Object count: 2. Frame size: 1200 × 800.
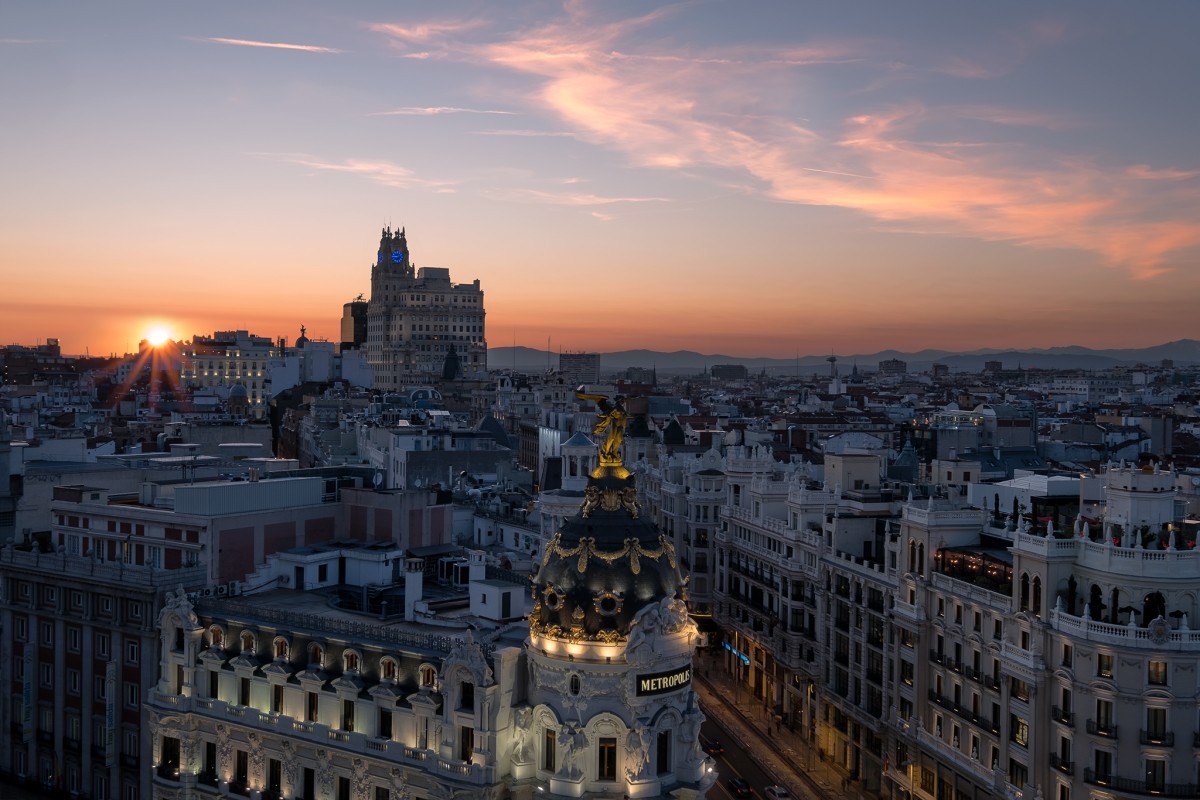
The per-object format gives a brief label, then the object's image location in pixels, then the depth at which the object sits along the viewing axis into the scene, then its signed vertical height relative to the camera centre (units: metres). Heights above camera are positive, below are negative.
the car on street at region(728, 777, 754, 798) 75.12 -27.20
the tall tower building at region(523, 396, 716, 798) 49.84 -12.85
